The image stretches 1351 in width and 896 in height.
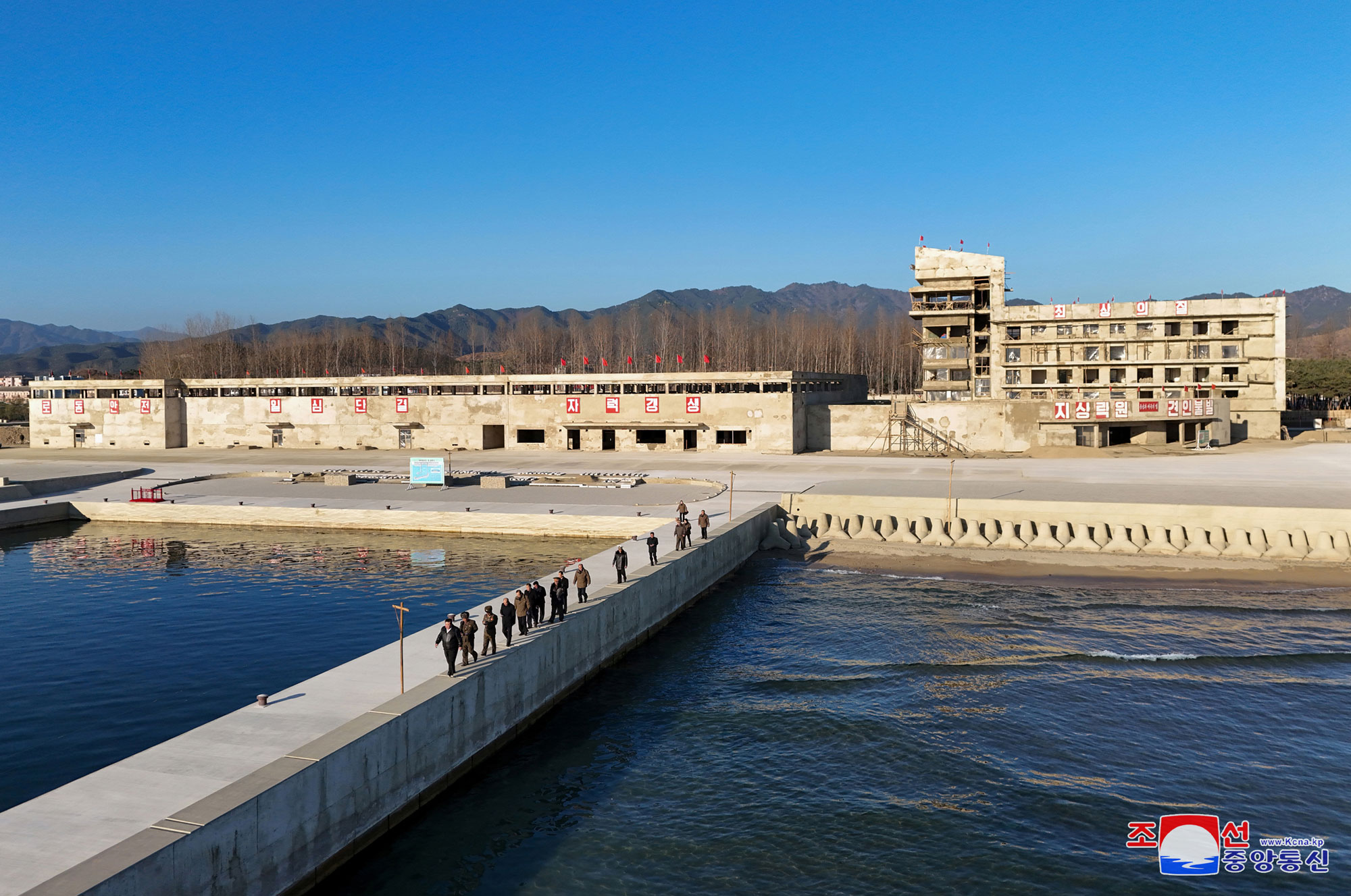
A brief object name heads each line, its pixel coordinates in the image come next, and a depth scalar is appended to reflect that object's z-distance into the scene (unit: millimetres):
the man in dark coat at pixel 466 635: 20703
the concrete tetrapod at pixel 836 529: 45219
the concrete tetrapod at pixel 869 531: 44719
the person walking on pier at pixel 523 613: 23703
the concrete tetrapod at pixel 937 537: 43562
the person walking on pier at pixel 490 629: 21844
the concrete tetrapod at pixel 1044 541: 42406
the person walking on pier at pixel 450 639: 20031
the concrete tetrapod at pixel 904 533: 44156
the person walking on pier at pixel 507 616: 23172
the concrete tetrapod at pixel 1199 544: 41250
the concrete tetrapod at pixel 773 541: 44562
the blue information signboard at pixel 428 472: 56094
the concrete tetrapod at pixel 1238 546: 40844
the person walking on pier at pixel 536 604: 24203
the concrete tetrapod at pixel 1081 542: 42094
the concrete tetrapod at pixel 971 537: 43250
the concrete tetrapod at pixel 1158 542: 41688
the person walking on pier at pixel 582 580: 28203
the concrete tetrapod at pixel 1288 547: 40406
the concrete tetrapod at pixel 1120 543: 41781
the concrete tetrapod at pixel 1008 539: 42812
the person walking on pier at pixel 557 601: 24875
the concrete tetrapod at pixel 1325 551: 40062
